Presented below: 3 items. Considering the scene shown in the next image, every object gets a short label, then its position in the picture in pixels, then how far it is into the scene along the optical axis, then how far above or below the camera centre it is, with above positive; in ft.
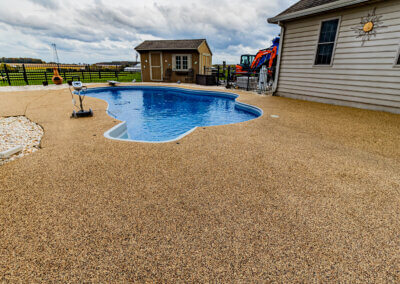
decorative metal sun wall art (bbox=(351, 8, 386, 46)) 17.84 +5.21
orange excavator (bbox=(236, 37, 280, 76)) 38.83 +4.70
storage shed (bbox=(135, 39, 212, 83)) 49.70 +5.46
